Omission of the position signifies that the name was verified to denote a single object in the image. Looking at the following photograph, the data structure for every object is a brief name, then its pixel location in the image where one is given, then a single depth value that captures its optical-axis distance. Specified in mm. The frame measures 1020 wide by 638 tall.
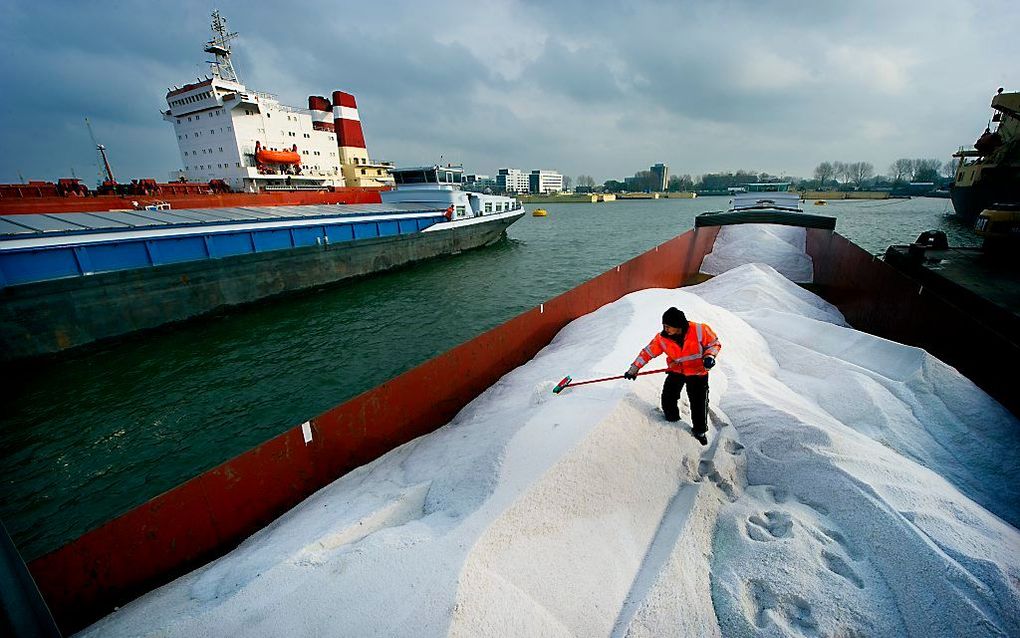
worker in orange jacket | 4020
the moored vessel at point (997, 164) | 24062
